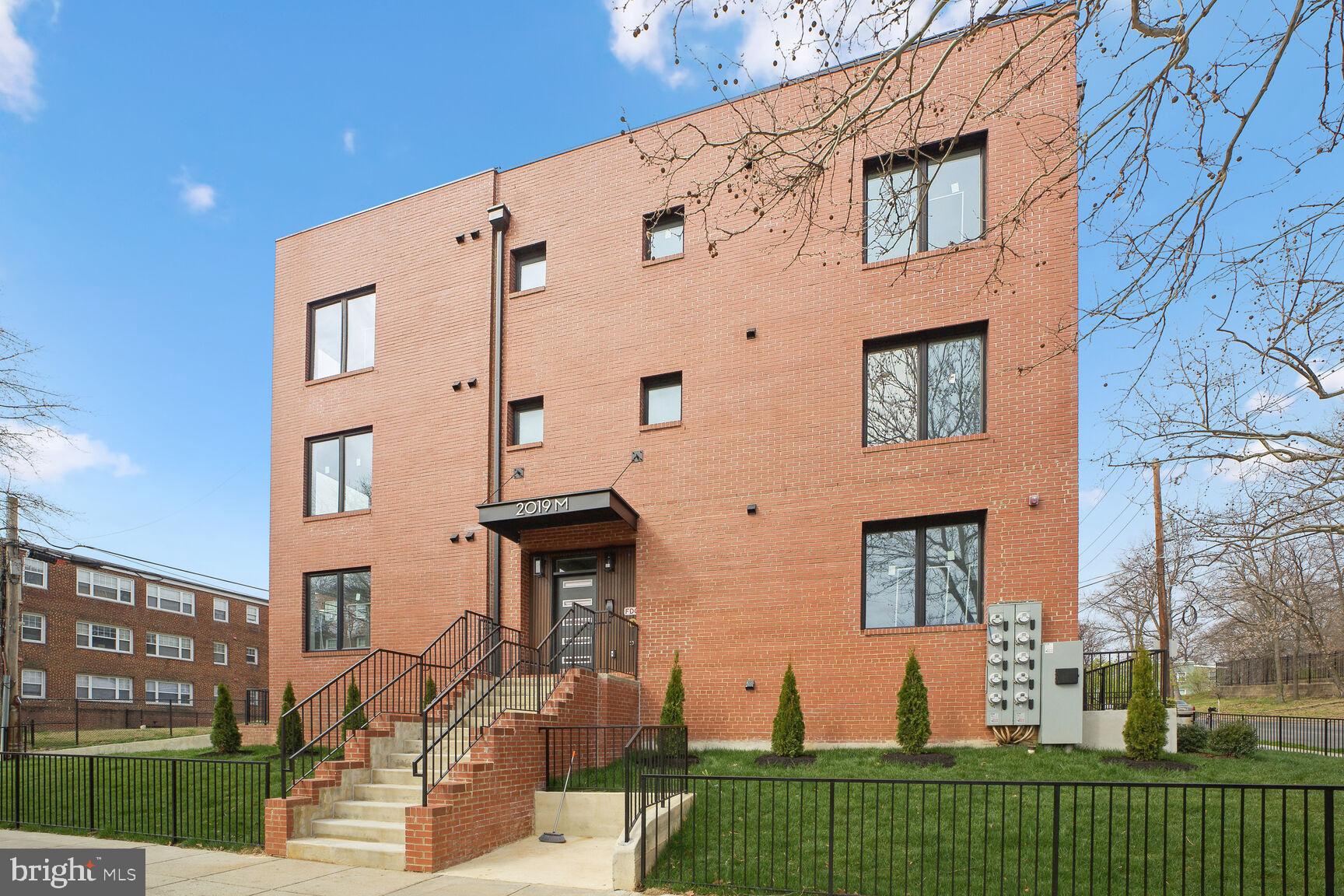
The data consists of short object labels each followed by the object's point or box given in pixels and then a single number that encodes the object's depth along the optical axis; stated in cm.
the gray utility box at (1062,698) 1142
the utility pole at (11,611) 1895
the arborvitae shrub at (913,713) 1140
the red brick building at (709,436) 1234
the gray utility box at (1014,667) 1154
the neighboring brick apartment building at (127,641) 3456
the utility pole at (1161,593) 1479
